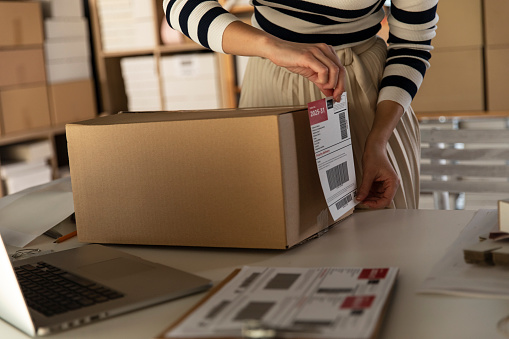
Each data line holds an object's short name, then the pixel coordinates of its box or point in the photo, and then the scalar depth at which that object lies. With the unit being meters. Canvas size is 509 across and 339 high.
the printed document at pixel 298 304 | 0.52
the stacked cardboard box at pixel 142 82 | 3.32
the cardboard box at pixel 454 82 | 2.63
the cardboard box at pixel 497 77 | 2.58
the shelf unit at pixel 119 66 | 3.15
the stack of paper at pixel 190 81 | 3.18
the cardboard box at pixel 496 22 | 2.56
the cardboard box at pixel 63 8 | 3.22
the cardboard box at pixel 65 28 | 3.17
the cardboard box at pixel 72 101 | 3.20
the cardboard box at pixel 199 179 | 0.82
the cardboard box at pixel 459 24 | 2.61
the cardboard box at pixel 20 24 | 2.91
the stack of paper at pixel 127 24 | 3.28
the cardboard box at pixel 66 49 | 3.17
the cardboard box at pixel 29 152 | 3.10
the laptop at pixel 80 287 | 0.63
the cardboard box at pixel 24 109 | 2.94
